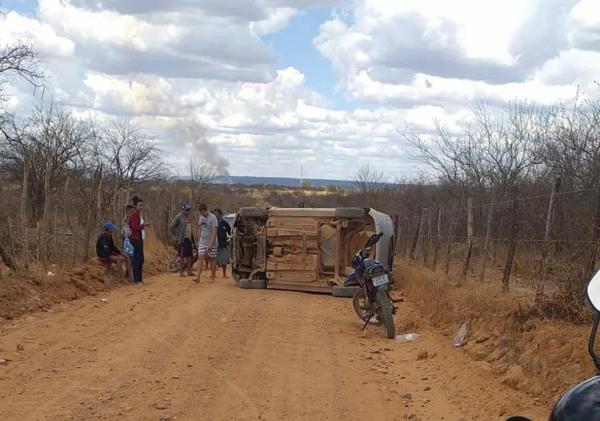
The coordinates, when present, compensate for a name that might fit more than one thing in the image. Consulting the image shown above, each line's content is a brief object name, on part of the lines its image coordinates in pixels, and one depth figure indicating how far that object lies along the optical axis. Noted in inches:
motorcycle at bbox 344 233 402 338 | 429.7
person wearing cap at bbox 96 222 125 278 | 637.3
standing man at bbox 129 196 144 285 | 625.9
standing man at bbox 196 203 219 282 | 688.7
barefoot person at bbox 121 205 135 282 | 655.1
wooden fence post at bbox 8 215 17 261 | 539.2
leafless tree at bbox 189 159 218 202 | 1709.9
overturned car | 656.4
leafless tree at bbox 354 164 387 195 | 1789.6
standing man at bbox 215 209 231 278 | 727.7
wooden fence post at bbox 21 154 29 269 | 525.9
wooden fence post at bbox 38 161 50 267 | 563.5
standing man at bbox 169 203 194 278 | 725.5
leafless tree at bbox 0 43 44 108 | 645.3
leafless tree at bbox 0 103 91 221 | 1174.9
